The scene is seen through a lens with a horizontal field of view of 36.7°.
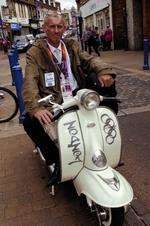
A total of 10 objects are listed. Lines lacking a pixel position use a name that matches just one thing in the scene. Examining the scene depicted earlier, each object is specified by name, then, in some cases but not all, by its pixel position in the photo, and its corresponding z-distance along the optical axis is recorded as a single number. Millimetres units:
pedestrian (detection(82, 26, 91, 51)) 12733
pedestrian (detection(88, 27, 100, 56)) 12232
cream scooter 1696
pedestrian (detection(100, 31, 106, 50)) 14681
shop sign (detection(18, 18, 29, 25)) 34775
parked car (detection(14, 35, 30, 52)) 20262
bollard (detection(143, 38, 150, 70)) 7041
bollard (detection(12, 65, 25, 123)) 4009
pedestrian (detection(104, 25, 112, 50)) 14091
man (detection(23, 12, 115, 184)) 2004
